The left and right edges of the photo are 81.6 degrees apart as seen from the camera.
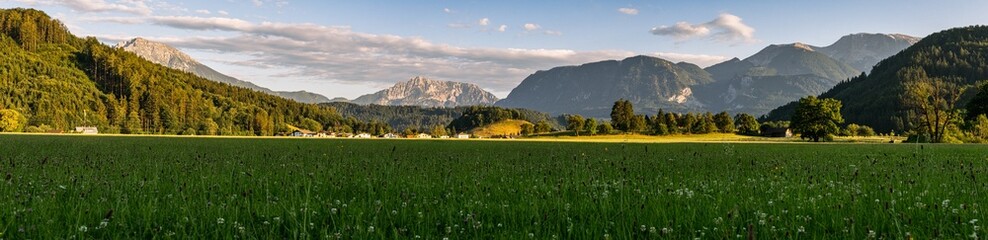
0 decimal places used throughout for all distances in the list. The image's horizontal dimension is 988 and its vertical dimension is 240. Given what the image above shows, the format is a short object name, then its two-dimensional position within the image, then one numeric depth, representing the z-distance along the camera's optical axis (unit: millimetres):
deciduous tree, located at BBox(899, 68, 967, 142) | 90062
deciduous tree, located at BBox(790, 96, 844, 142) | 106125
